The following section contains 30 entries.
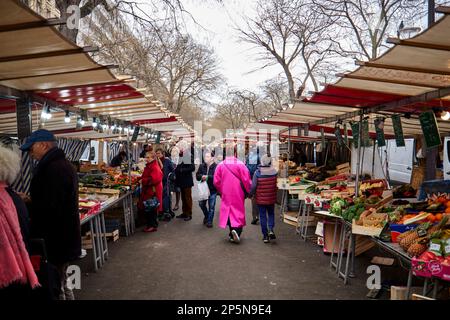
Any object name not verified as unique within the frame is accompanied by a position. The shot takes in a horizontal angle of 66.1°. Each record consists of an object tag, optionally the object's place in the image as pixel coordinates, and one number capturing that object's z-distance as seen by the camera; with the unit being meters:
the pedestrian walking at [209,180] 8.30
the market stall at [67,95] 2.70
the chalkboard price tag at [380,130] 6.05
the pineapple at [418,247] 3.40
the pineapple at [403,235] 3.80
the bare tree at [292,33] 18.41
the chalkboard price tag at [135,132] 9.73
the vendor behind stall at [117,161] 13.57
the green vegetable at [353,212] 4.92
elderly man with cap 3.25
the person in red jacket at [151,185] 7.70
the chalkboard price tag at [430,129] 4.43
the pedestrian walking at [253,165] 8.92
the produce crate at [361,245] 6.11
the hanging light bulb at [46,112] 4.71
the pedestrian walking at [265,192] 6.83
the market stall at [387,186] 3.13
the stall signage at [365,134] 6.00
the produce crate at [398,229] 4.05
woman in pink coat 6.89
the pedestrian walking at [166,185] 8.96
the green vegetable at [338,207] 5.48
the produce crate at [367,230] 4.32
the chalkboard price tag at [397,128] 5.49
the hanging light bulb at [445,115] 4.72
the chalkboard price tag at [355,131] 6.56
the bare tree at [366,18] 14.97
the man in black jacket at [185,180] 8.84
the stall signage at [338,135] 7.61
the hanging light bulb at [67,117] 5.68
